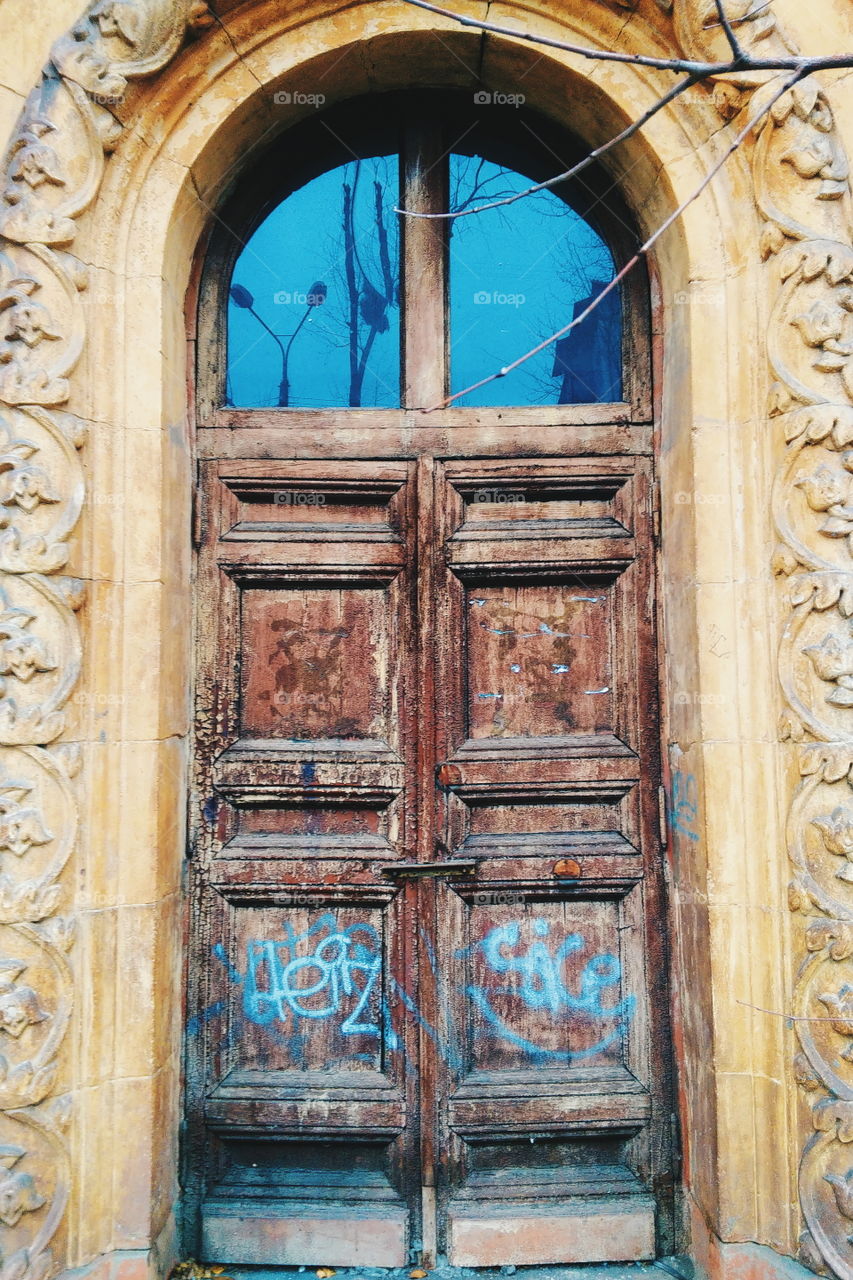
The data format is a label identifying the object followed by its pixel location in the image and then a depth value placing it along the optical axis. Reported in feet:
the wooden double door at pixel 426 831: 9.57
